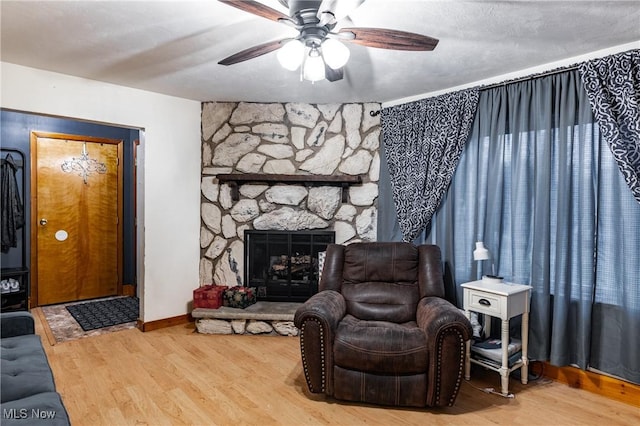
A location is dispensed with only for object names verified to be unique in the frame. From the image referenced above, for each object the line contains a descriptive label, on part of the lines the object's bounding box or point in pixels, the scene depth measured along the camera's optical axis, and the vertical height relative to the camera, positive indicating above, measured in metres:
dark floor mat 4.04 -1.27
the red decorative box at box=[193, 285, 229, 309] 3.79 -0.94
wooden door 4.60 -0.20
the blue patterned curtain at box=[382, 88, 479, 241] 3.29 +0.54
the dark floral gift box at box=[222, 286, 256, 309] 3.82 -0.94
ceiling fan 1.62 +0.81
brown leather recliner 2.32 -0.91
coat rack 4.08 -0.15
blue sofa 1.45 -0.82
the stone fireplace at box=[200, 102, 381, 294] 4.02 +0.38
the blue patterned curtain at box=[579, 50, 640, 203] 2.36 +0.66
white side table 2.63 -0.70
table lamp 2.89 -0.36
